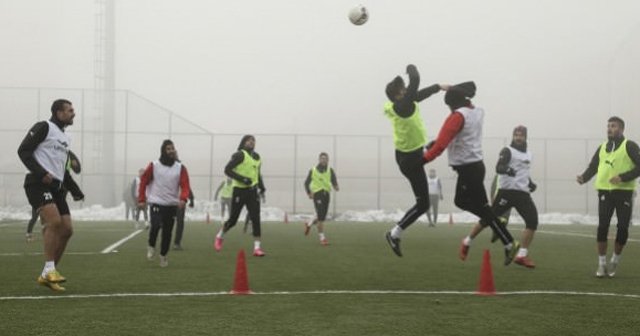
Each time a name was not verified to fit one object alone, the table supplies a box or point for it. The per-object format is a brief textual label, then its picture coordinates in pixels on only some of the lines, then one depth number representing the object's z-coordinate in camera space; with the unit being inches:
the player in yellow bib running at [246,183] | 629.9
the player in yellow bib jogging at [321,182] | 836.6
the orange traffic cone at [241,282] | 380.5
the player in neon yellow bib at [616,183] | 458.3
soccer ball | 544.4
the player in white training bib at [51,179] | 392.8
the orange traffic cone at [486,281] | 378.9
